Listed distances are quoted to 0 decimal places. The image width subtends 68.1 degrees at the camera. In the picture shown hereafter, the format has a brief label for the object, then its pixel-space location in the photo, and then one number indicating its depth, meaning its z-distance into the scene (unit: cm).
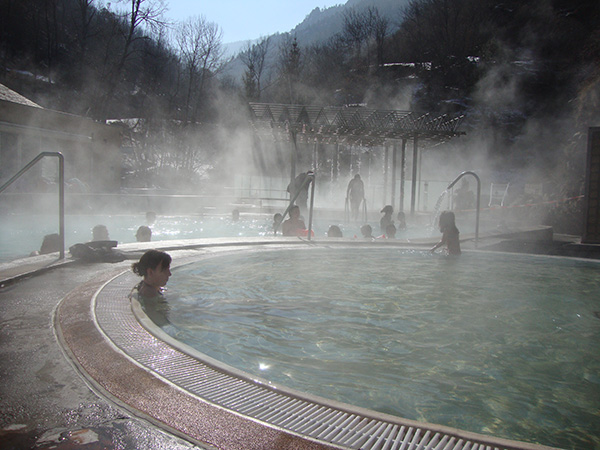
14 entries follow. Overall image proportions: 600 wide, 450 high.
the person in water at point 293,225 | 751
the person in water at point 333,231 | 799
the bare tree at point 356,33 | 4598
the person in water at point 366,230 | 814
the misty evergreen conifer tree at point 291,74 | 4085
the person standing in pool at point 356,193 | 1204
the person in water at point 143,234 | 699
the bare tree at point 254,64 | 3759
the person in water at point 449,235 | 577
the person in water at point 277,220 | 796
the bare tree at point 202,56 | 3145
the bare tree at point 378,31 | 4281
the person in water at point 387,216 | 978
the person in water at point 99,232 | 642
